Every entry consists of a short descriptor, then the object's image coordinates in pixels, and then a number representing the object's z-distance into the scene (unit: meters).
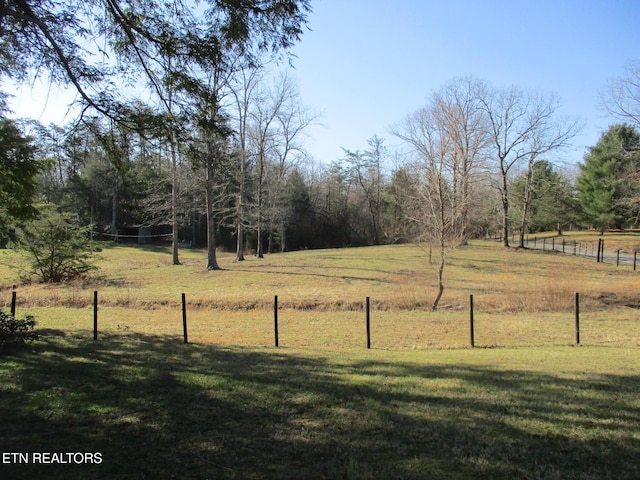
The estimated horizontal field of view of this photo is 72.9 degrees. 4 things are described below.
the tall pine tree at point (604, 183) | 50.56
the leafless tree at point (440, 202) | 16.39
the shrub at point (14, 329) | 7.34
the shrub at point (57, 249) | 22.95
